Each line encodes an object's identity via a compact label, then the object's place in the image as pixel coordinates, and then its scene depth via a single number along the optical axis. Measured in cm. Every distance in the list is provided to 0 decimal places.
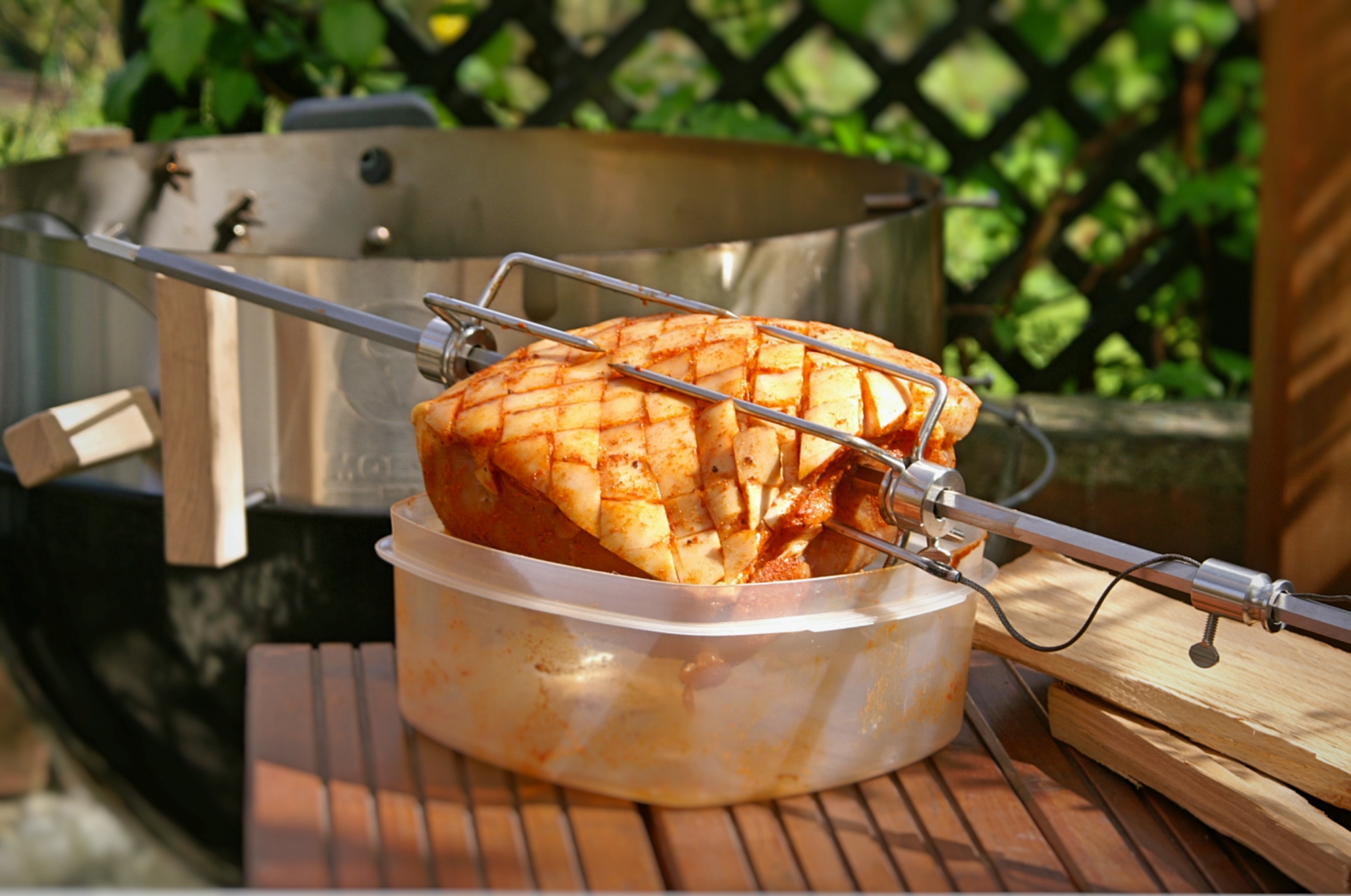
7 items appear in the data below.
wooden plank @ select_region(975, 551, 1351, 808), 120
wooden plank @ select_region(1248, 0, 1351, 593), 190
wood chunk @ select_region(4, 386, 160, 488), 149
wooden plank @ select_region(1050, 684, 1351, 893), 116
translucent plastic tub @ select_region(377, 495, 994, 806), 117
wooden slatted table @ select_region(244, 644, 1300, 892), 114
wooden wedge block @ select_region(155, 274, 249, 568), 148
